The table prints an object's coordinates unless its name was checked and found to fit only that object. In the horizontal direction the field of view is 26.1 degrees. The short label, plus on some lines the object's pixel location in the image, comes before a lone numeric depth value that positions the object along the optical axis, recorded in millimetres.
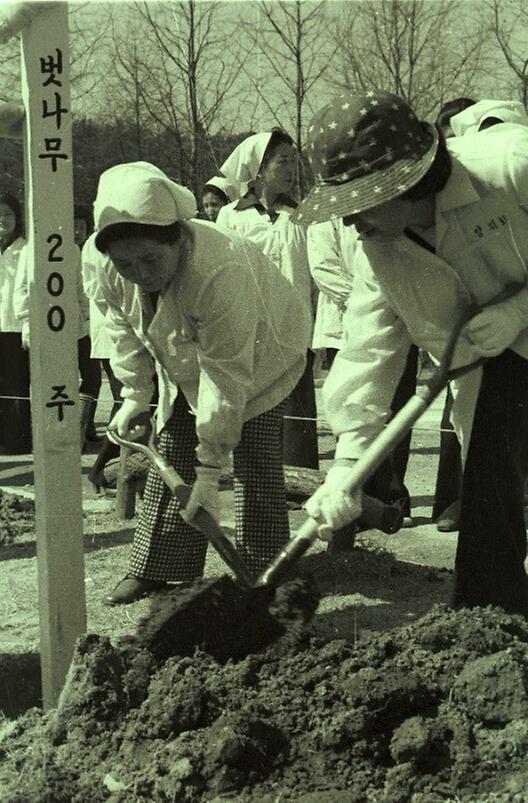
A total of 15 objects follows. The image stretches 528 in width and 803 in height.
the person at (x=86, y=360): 8250
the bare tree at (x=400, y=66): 8641
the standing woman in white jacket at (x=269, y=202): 6152
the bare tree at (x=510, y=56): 8250
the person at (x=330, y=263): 5879
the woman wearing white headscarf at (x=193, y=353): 3680
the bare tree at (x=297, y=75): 7992
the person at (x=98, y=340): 5628
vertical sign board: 3279
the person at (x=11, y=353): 8250
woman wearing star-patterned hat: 2959
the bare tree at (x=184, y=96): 7355
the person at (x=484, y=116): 5172
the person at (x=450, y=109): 5891
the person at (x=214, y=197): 7367
